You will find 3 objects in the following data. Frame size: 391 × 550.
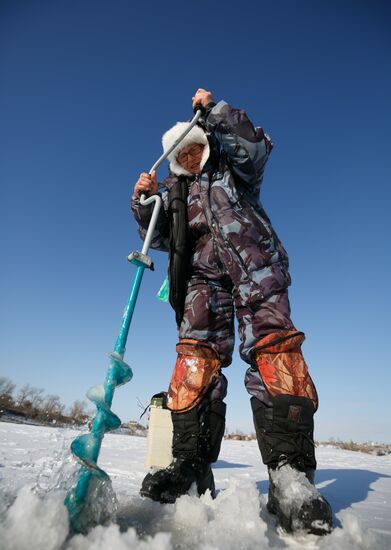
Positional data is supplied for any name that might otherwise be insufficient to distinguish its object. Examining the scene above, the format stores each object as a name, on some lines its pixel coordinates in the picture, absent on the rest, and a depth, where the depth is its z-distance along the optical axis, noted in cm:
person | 125
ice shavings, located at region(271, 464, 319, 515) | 102
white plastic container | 236
